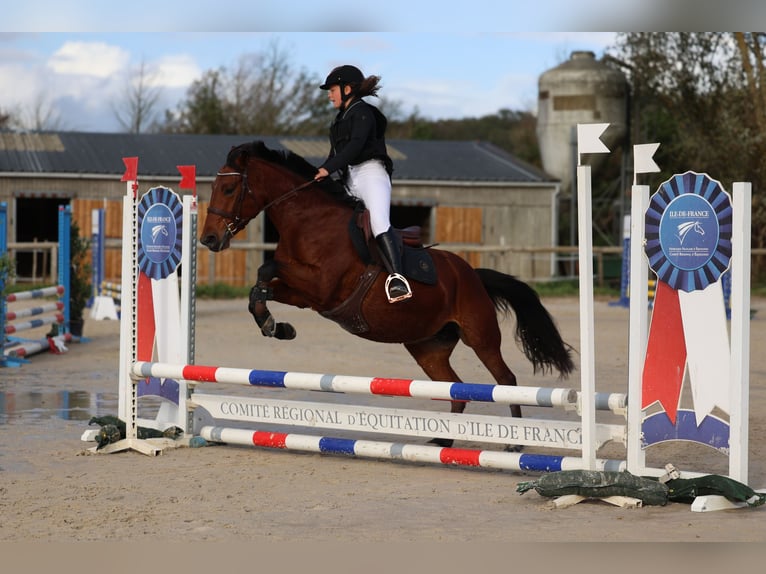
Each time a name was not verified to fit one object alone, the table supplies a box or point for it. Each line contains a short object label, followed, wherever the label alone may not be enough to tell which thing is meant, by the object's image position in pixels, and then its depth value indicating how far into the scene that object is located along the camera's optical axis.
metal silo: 50.62
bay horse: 11.27
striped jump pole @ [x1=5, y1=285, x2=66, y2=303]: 20.06
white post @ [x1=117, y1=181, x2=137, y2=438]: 12.26
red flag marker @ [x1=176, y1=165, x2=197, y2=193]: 12.16
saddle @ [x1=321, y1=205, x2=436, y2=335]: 11.30
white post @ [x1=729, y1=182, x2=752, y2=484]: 8.94
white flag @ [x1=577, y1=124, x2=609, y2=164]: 9.02
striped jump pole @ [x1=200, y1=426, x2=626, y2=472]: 9.97
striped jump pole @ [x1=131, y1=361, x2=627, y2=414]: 9.72
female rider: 11.16
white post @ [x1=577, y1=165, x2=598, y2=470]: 9.25
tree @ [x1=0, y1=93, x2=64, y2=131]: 71.19
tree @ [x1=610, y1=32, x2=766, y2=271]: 45.50
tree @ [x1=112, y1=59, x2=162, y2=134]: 72.81
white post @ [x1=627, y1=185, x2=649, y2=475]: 9.42
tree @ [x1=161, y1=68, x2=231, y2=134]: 64.31
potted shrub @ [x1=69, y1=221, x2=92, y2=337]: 24.06
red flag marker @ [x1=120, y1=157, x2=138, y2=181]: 12.19
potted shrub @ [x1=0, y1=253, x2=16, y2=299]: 19.66
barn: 41.81
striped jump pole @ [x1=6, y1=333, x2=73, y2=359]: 20.85
